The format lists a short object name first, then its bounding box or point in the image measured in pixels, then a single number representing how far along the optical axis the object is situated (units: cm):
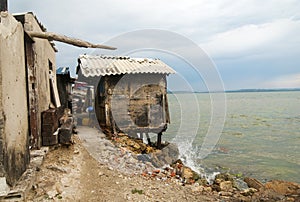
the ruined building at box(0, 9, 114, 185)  335
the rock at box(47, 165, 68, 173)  497
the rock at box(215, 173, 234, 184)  805
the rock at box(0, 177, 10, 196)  320
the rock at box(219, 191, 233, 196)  612
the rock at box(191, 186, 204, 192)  587
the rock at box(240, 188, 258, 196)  642
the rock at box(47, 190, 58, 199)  398
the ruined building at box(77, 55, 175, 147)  945
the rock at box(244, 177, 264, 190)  774
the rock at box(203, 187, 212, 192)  616
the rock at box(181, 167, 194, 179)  748
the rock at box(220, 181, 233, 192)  670
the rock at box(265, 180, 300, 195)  723
